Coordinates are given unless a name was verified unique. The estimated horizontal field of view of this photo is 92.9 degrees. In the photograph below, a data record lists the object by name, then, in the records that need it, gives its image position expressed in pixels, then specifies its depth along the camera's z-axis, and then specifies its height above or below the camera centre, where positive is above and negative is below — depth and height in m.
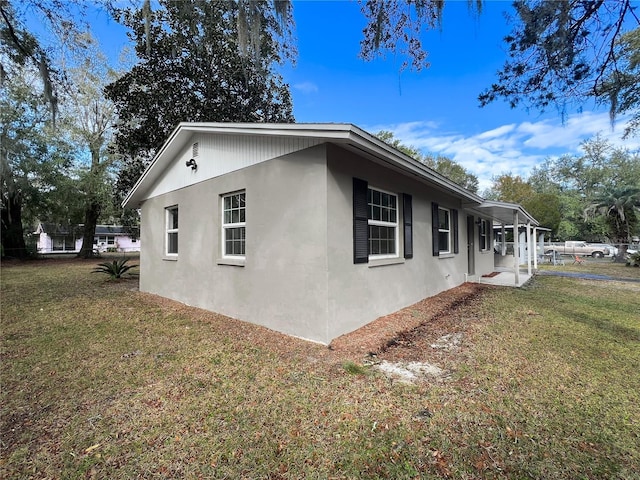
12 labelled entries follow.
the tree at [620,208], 19.67 +1.87
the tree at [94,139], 18.33 +6.65
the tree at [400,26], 4.07 +3.08
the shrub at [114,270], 11.94 -1.08
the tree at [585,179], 31.48 +7.20
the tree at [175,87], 11.76 +6.59
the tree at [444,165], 30.05 +8.61
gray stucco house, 4.59 +0.29
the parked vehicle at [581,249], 25.88 -1.19
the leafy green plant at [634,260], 16.70 -1.39
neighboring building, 32.06 +0.43
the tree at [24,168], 15.59 +4.39
